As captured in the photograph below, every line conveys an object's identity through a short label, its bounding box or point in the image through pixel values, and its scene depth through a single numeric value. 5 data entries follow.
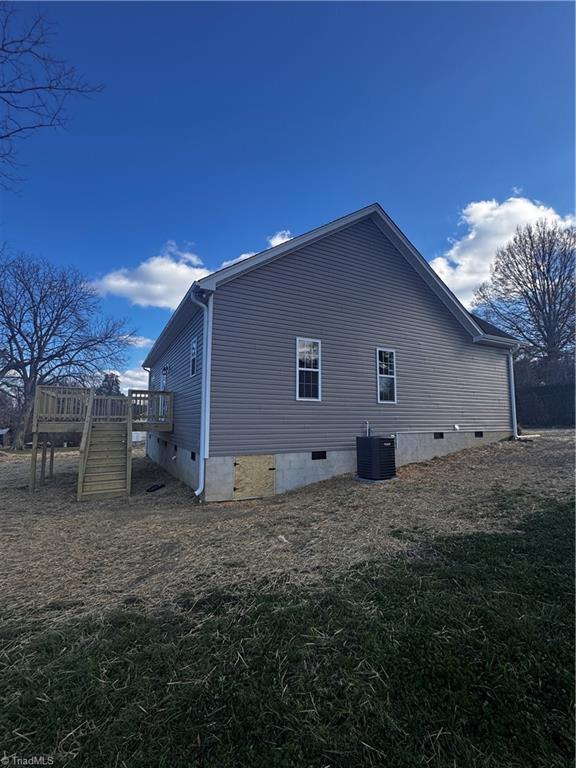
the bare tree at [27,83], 3.60
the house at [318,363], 7.77
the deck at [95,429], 8.27
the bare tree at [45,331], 23.84
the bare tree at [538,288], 24.36
